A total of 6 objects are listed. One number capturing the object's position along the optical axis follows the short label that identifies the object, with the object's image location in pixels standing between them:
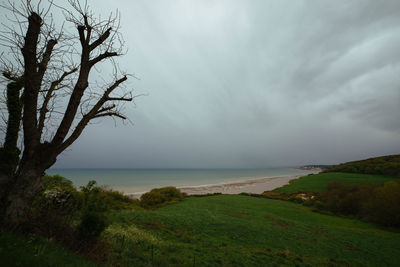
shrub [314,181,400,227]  20.95
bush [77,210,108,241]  5.55
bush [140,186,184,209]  26.74
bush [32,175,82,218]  5.65
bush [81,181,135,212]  19.58
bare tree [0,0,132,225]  4.30
